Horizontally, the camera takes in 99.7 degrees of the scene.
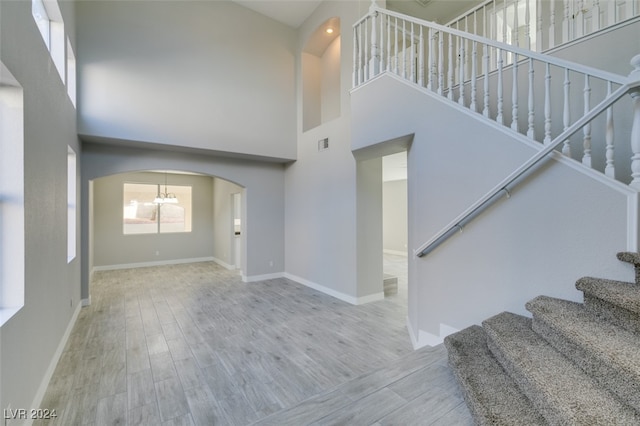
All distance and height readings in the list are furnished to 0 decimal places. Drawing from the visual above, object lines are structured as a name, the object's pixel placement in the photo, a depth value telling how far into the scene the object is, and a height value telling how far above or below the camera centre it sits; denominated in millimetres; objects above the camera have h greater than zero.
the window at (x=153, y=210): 7746 +108
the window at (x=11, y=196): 1760 +121
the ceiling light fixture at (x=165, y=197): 7561 +474
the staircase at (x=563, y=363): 1146 -801
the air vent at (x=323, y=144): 5183 +1344
